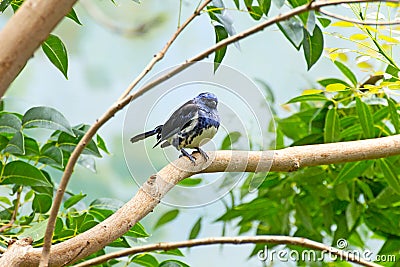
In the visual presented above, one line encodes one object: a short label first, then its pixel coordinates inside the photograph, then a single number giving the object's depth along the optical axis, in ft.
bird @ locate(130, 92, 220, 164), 24.78
